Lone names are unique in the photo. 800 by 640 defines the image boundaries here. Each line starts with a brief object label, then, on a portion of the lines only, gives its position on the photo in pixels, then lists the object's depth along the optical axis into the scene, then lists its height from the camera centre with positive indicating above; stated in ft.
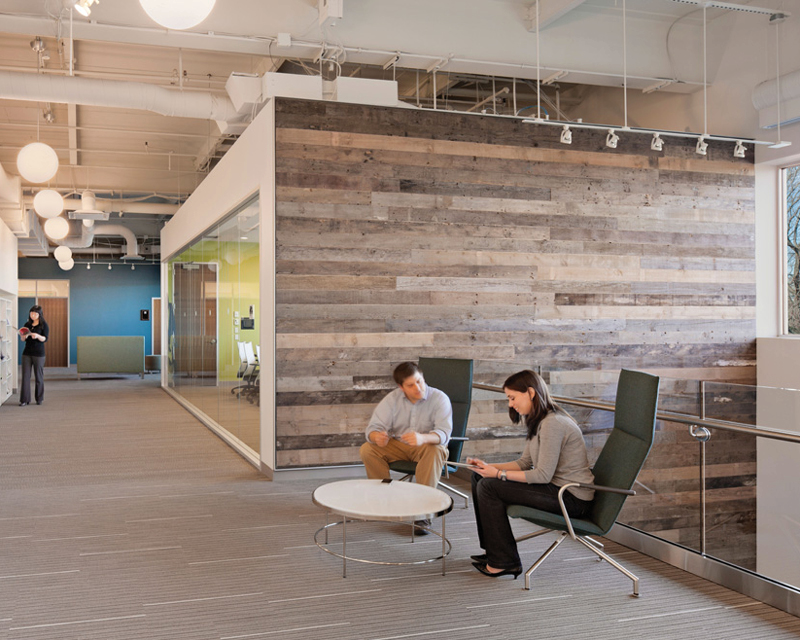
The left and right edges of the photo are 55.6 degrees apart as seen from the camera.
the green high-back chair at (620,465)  12.63 -2.53
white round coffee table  12.79 -3.25
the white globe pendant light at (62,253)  61.62 +5.69
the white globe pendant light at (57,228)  39.81 +4.98
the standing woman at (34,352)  40.96 -1.56
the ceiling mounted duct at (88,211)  43.55 +6.46
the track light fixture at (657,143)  23.23 +5.37
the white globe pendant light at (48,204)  30.50 +4.82
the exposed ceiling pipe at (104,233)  59.62 +6.96
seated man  16.92 -2.31
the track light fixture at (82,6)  17.79 +7.43
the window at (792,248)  27.53 +2.52
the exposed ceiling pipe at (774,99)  24.48 +7.19
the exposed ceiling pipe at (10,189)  39.16 +7.34
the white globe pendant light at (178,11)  9.39 +3.88
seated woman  13.32 -2.80
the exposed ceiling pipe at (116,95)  24.52 +7.66
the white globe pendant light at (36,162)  22.07 +4.69
